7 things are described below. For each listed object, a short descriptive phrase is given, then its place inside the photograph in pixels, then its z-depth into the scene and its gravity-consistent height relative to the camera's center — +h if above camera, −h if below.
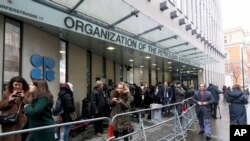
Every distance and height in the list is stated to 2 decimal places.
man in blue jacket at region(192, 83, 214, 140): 4.90 -0.88
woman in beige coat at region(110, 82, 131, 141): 3.30 -0.48
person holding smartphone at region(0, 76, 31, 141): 2.43 -0.34
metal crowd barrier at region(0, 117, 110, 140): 1.54 -0.56
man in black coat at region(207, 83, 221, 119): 7.37 -0.89
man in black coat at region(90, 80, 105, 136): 4.55 -0.66
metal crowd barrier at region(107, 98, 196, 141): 3.14 -1.21
